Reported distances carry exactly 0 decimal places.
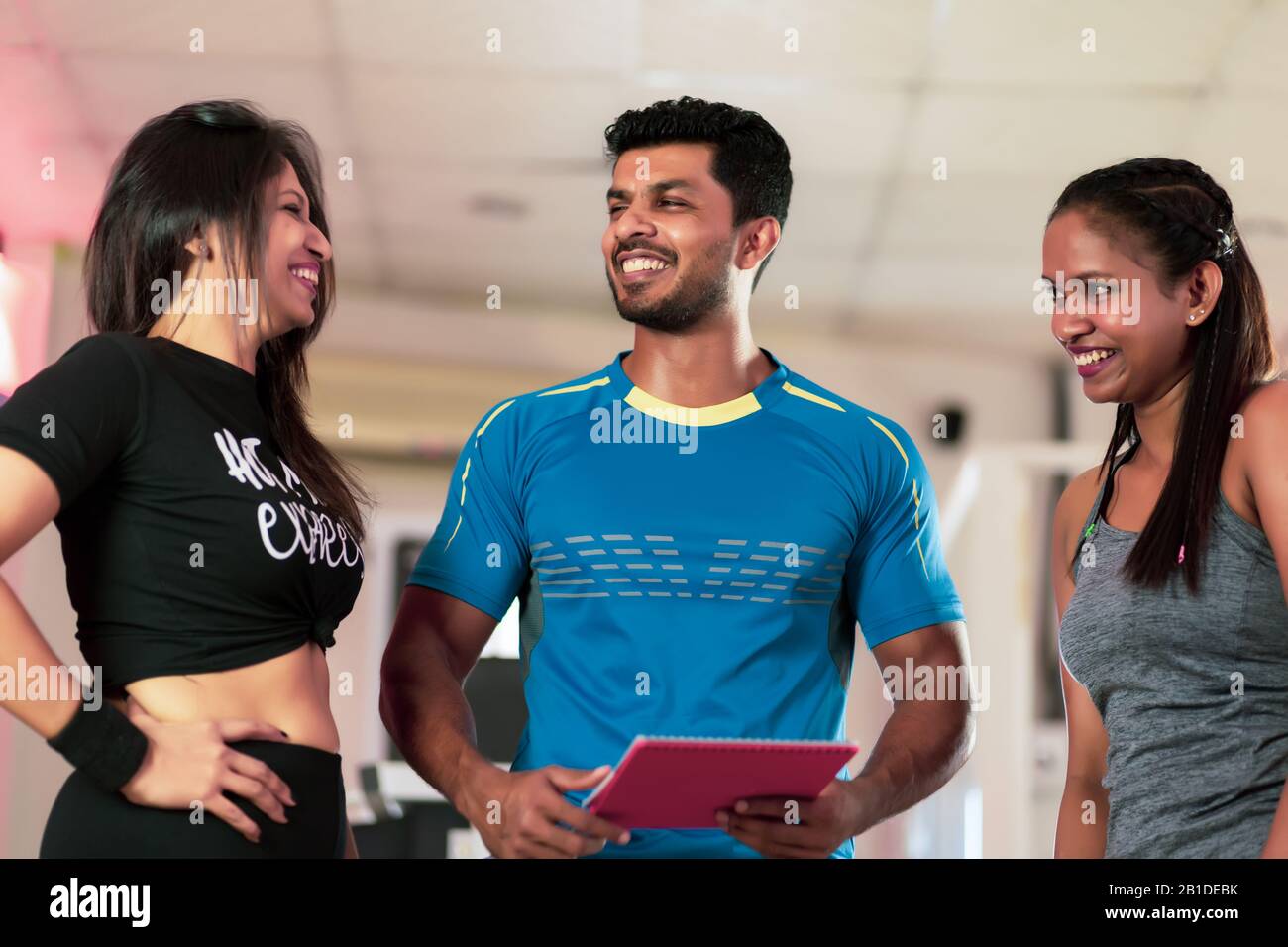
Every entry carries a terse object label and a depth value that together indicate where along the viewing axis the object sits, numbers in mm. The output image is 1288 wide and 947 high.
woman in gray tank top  1568
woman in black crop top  1413
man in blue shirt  1795
